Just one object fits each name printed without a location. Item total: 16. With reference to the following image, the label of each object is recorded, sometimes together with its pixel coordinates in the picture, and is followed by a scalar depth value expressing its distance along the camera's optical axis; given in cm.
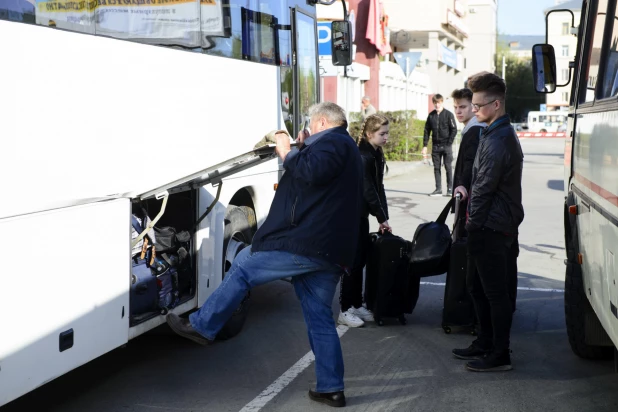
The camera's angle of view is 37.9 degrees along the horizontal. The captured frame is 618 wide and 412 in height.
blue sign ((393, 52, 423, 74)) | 2409
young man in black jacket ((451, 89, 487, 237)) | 701
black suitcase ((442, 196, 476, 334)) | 698
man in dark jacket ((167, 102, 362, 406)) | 511
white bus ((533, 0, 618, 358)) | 437
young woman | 713
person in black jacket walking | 1711
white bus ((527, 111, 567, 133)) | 8619
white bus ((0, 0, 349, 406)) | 412
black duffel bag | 700
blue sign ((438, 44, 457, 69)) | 6203
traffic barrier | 6134
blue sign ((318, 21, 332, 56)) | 1609
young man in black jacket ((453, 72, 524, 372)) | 571
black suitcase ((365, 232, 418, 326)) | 719
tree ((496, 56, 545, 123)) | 11562
